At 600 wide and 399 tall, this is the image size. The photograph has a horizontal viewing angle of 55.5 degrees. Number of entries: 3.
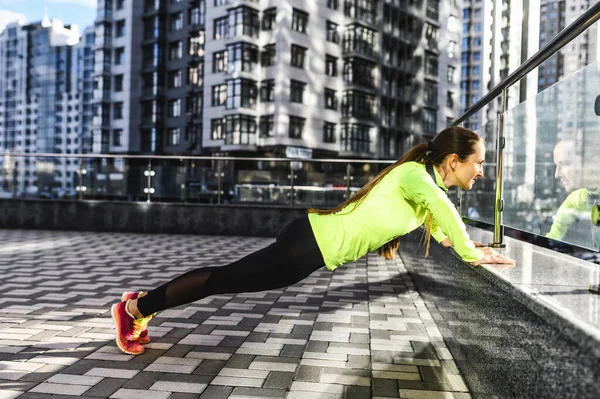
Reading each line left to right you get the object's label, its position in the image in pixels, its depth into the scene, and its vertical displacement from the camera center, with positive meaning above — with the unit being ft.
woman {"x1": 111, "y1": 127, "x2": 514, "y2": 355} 9.40 -0.47
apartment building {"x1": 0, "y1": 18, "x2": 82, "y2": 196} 369.71 +65.66
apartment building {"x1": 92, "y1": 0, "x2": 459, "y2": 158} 139.74 +31.88
